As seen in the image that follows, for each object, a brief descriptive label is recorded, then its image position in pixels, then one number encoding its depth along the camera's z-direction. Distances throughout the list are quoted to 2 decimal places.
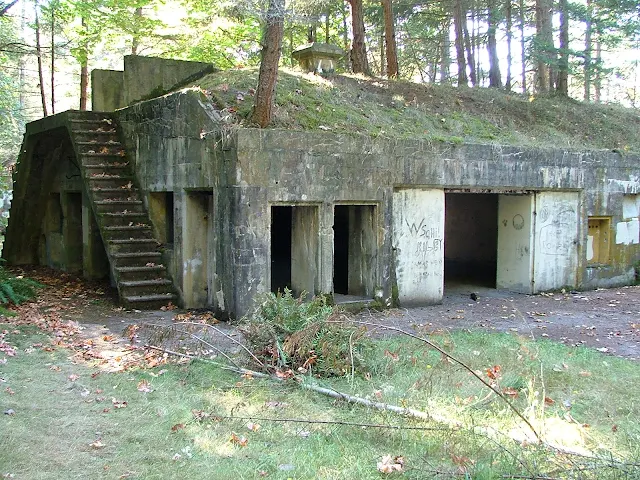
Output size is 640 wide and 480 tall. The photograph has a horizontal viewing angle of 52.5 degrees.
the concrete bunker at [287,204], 10.43
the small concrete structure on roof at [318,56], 14.63
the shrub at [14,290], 10.96
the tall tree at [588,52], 19.89
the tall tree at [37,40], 19.17
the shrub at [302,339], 6.93
